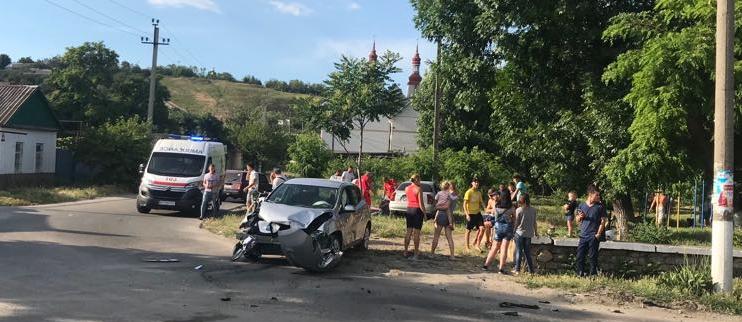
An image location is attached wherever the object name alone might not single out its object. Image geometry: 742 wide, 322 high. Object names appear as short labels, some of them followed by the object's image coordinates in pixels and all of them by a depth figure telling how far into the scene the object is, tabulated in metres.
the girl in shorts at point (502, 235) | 11.34
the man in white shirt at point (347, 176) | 19.52
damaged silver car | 10.02
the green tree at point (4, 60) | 103.72
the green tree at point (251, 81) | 152.75
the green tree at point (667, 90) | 11.40
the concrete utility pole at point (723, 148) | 9.32
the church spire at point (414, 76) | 67.81
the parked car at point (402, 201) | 22.22
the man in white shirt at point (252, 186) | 18.00
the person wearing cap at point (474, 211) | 14.59
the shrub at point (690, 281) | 9.28
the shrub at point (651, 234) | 14.67
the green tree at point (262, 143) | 65.12
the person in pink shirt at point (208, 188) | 17.86
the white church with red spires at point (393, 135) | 62.59
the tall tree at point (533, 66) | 15.25
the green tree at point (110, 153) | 32.28
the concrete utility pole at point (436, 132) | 27.61
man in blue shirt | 10.82
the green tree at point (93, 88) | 53.75
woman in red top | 12.28
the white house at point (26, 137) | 28.44
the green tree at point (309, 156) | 29.94
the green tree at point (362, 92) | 25.11
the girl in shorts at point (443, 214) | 12.74
